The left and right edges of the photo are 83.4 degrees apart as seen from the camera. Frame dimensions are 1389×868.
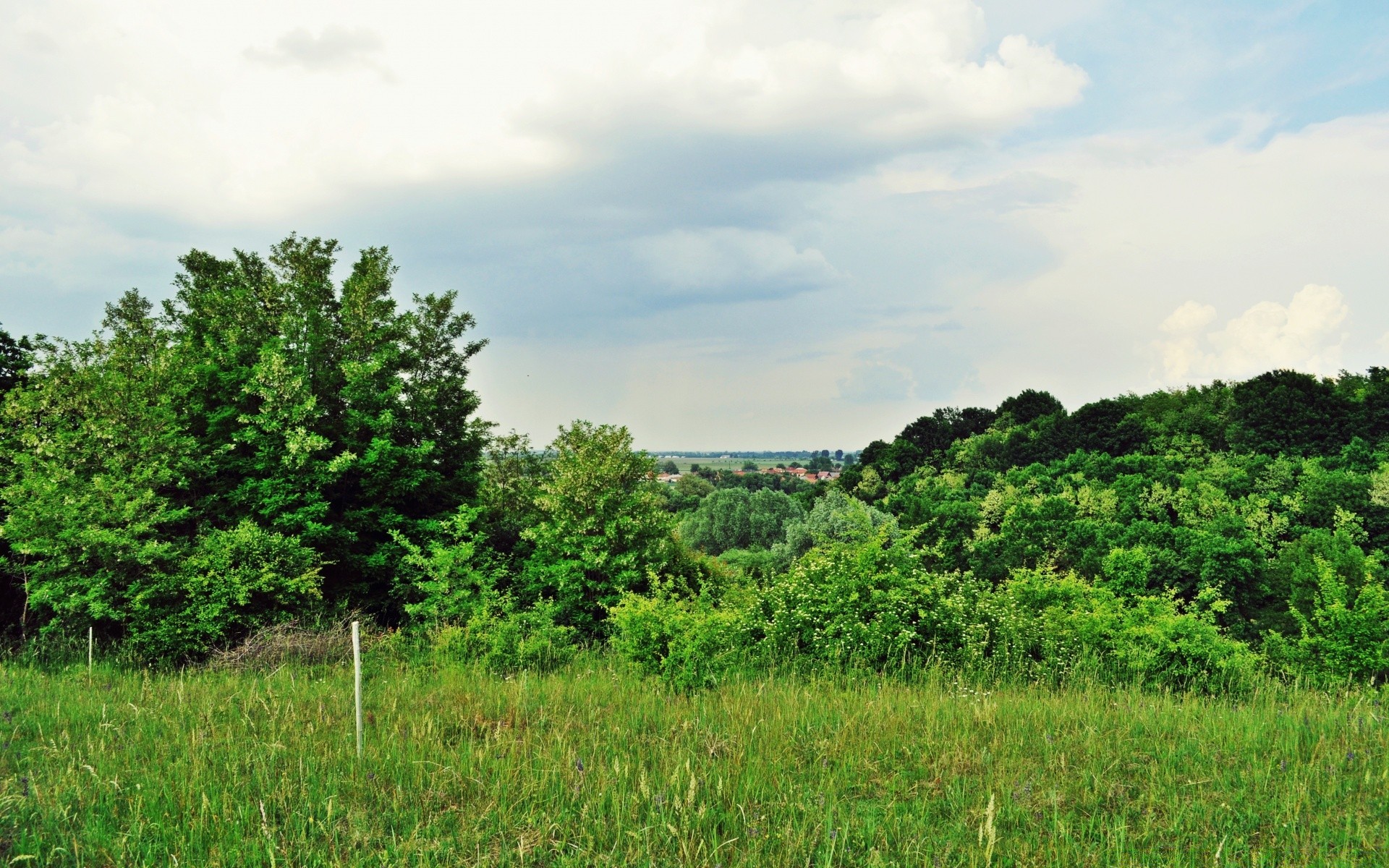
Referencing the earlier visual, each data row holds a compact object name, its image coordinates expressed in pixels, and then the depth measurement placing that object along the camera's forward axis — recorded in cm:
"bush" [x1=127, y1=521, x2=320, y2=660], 1427
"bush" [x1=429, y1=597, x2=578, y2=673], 1048
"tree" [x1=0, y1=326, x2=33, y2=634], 1793
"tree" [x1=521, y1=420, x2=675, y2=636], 2050
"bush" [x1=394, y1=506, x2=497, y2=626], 1460
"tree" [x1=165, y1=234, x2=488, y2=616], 1795
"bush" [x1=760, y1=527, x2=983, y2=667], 914
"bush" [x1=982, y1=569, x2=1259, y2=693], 902
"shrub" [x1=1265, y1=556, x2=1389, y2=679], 1755
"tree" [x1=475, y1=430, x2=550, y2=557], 2369
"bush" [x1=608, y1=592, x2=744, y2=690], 843
